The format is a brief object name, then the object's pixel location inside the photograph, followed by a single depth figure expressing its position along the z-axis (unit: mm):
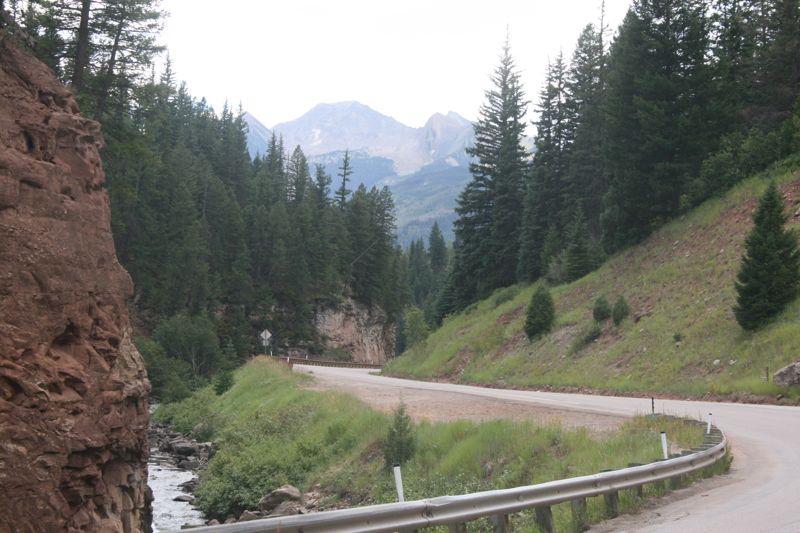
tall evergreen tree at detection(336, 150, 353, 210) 119494
